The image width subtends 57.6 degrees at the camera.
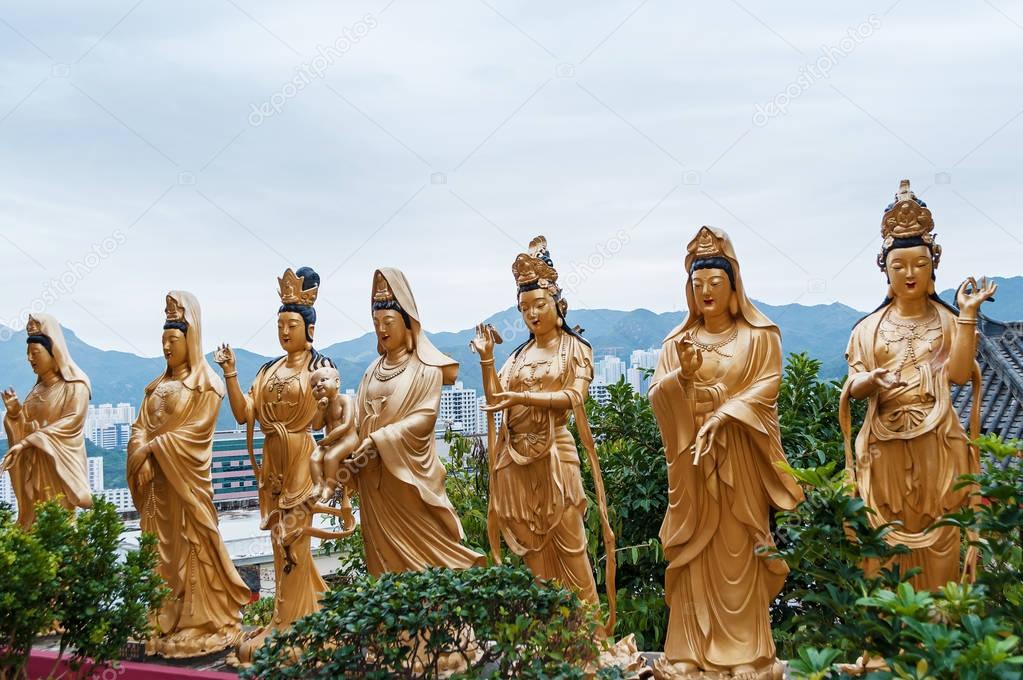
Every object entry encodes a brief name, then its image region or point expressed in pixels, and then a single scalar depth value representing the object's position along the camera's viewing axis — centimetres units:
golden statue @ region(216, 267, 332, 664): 679
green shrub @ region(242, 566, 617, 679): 391
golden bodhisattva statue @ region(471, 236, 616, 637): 618
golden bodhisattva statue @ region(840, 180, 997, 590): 528
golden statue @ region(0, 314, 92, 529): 819
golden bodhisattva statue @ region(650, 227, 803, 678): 541
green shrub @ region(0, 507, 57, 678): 513
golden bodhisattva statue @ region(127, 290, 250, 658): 737
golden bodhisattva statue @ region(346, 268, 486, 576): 612
